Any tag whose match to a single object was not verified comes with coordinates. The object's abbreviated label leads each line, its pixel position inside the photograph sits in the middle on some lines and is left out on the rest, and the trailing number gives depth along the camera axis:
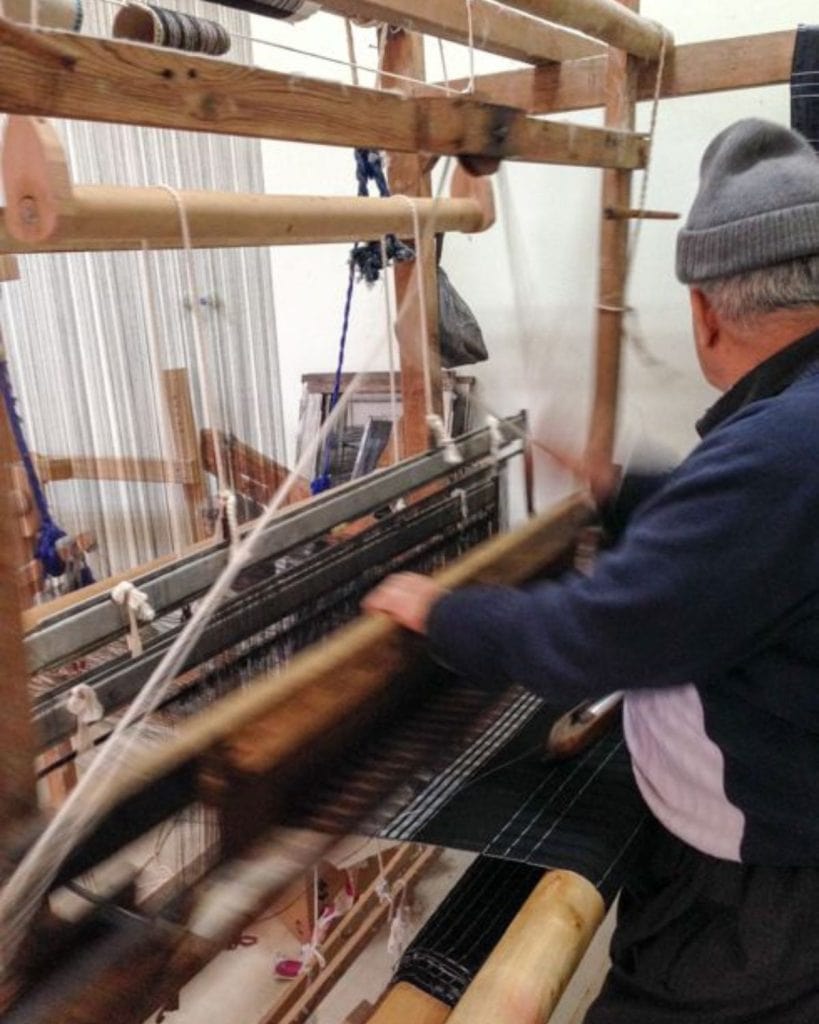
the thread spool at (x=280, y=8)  1.25
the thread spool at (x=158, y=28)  1.01
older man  0.81
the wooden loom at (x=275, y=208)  0.64
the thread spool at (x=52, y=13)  0.79
